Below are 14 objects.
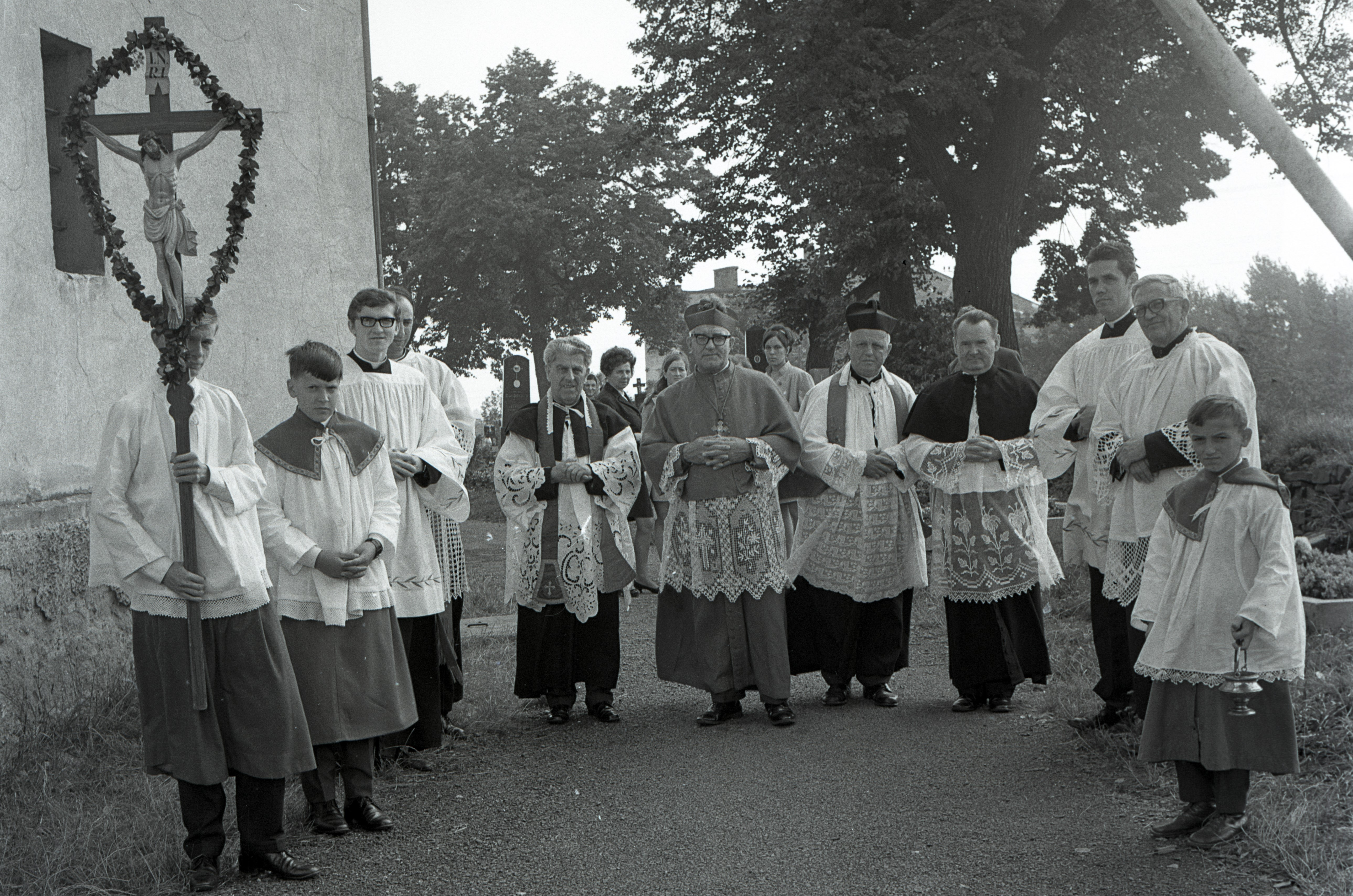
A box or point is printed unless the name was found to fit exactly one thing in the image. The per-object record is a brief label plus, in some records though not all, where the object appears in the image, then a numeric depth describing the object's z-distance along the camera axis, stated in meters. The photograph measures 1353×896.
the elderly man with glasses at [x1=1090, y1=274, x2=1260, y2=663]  5.59
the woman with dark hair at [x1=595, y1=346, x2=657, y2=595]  10.36
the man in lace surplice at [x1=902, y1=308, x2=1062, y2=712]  6.99
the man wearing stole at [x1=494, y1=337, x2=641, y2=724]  7.29
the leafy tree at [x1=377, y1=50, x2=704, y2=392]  37.16
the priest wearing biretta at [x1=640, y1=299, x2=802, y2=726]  7.06
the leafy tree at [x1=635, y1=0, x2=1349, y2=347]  18.61
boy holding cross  4.51
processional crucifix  4.51
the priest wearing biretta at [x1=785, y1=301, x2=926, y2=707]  7.43
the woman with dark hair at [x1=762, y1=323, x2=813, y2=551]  11.30
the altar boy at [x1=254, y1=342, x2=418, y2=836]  5.14
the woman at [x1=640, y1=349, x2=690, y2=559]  11.53
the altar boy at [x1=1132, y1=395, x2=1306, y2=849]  4.51
